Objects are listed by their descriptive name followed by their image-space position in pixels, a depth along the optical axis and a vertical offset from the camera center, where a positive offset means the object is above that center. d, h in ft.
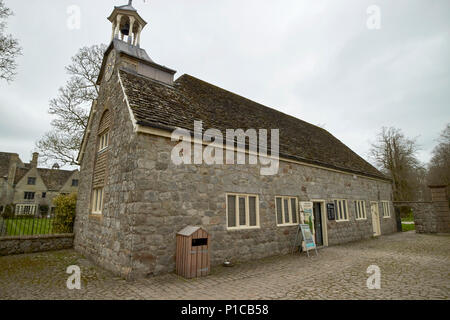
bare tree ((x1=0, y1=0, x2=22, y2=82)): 33.81 +22.41
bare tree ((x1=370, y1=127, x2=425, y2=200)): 88.94 +14.11
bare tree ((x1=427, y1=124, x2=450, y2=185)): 85.46 +15.00
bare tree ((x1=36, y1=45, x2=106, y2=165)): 51.75 +19.59
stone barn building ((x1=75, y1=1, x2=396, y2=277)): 20.33 +2.05
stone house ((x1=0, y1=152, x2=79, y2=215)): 112.68 +7.75
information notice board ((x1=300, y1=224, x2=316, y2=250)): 29.94 -4.99
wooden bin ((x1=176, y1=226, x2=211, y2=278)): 19.42 -4.65
